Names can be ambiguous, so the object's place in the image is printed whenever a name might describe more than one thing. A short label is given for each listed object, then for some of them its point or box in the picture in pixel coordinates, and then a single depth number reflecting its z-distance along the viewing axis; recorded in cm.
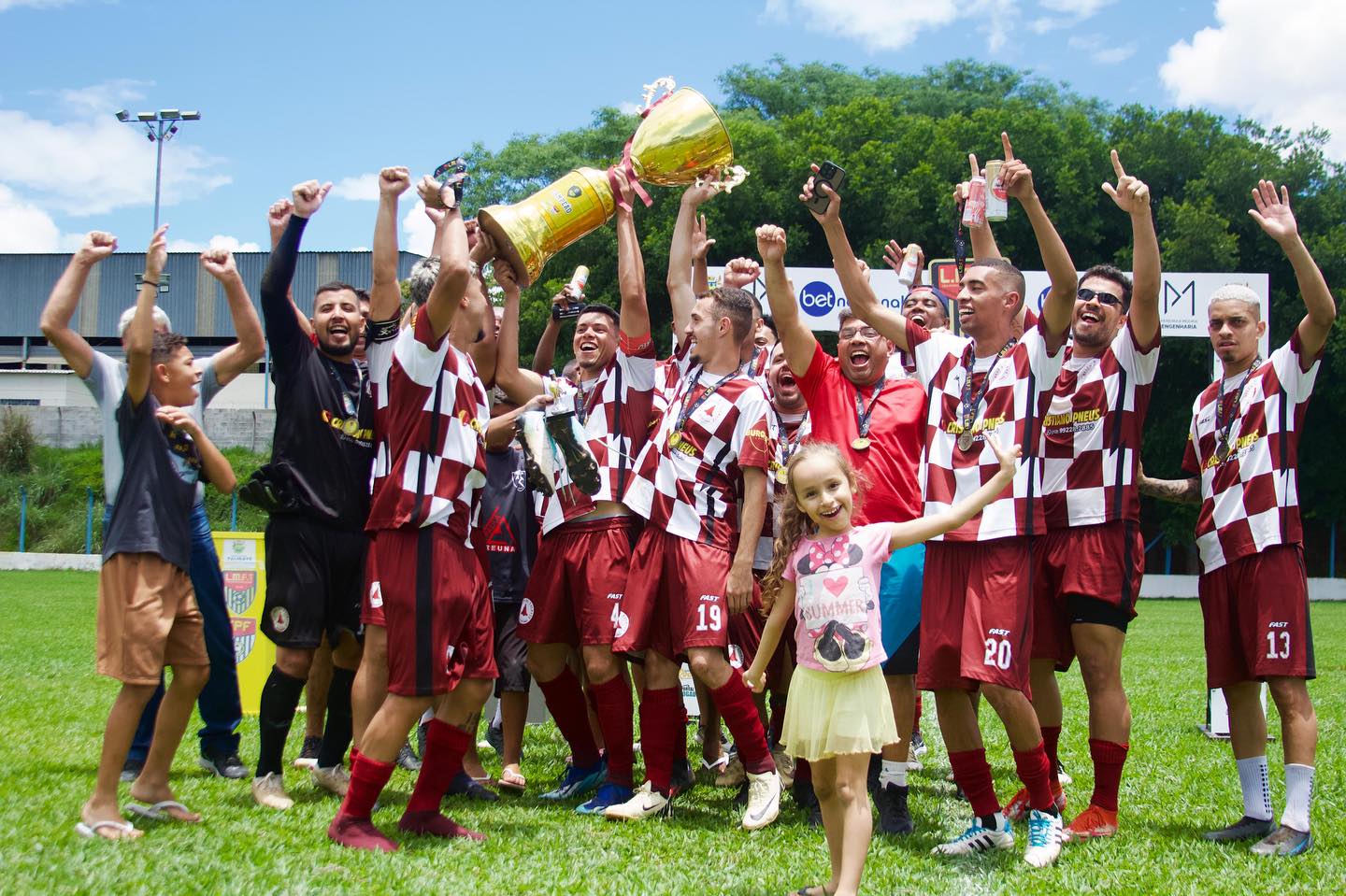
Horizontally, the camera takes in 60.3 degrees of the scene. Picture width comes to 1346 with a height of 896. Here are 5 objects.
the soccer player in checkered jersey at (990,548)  463
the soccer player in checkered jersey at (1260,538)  494
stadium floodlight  3266
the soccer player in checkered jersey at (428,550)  458
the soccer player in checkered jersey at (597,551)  558
